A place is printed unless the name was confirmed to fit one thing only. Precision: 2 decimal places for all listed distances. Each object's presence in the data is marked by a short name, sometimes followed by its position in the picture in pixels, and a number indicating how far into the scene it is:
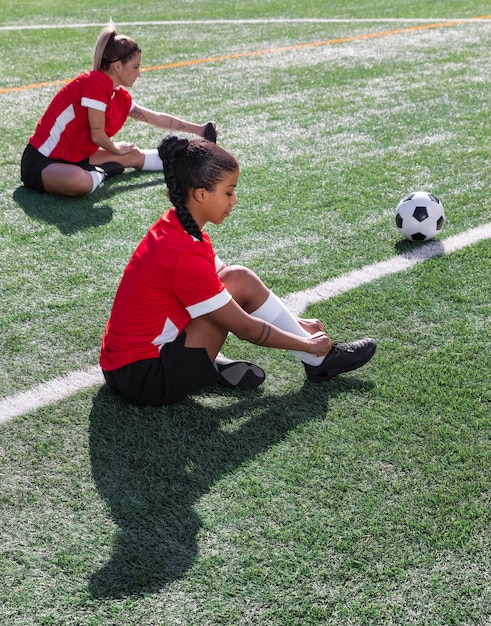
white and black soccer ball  5.03
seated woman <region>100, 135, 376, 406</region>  3.27
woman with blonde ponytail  5.91
